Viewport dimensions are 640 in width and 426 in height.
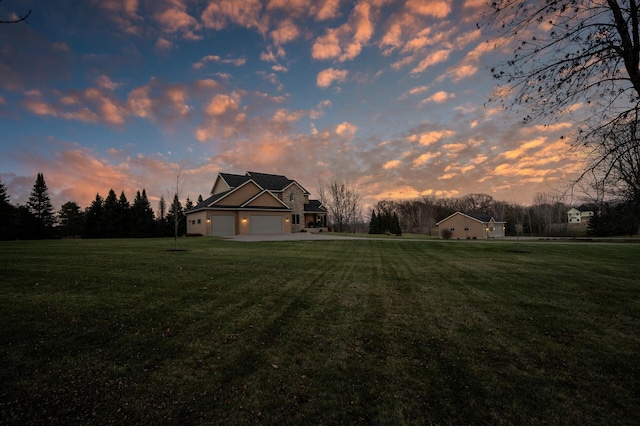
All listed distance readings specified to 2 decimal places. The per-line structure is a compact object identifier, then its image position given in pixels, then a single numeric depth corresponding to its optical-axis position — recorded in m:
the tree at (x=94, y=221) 37.88
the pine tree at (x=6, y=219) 31.29
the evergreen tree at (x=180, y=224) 39.69
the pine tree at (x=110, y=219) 38.22
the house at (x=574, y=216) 90.03
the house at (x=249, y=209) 30.62
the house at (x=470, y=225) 46.91
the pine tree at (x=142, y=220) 39.25
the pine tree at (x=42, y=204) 37.63
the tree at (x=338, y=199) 57.47
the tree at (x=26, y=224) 32.97
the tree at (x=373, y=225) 60.28
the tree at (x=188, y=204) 53.64
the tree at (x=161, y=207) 60.19
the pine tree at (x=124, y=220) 39.00
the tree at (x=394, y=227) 57.78
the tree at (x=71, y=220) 41.62
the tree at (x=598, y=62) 4.52
